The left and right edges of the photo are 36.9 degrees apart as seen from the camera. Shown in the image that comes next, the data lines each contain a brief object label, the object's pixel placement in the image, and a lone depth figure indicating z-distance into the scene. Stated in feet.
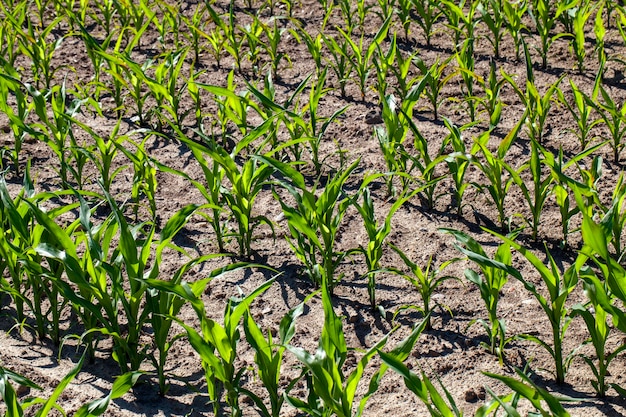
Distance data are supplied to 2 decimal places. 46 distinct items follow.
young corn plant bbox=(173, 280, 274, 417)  8.23
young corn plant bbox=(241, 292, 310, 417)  8.27
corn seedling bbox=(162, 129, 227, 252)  10.87
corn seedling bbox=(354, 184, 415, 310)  10.25
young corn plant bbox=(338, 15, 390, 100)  14.28
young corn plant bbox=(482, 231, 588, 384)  8.59
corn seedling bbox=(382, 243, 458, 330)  9.93
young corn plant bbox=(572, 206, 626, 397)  8.04
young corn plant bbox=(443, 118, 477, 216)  11.75
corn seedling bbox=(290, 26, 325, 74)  15.26
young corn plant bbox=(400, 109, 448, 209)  11.48
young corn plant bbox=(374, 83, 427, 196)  12.36
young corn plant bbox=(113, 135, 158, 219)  12.01
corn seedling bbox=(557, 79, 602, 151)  12.76
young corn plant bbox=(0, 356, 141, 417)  7.73
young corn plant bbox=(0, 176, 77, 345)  9.45
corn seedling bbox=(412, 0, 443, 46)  16.57
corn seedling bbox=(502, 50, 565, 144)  12.82
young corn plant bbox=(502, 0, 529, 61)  15.56
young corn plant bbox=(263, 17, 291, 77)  15.91
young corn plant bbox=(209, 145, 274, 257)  10.99
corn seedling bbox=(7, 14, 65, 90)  15.61
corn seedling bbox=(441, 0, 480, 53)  15.64
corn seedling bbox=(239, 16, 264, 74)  15.90
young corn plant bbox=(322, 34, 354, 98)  14.80
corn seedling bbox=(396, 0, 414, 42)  16.98
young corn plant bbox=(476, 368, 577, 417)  6.99
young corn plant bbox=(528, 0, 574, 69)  15.52
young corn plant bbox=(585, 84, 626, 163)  11.96
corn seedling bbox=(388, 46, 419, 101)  14.11
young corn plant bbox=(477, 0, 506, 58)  15.89
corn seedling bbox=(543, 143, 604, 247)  10.29
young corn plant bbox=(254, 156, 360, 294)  10.11
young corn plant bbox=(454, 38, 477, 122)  13.98
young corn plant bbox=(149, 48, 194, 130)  13.89
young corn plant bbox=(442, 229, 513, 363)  9.35
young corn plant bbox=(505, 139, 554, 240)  10.79
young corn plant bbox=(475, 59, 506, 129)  13.47
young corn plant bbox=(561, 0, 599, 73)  14.96
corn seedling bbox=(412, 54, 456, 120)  14.04
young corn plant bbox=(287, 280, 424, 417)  7.71
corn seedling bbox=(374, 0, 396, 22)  17.06
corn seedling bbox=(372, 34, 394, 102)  13.99
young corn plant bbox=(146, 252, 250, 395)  8.98
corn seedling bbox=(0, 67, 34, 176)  12.46
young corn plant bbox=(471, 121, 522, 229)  11.25
